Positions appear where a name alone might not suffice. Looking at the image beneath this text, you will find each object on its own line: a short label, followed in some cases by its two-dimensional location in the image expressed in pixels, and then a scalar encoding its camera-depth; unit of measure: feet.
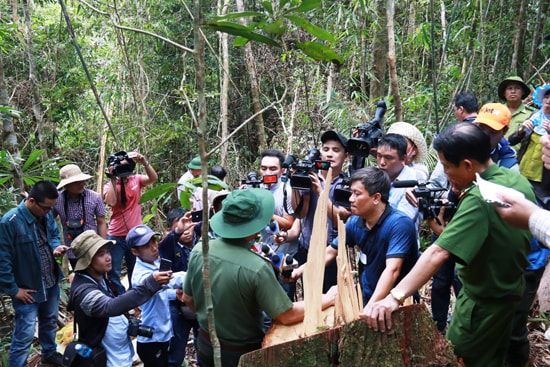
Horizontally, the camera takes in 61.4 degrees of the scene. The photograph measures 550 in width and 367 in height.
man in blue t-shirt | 8.23
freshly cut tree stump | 5.99
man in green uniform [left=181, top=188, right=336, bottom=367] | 7.11
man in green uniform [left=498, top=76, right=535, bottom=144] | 13.96
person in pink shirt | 15.74
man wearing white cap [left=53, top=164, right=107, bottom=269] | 14.65
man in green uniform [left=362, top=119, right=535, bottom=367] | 6.33
